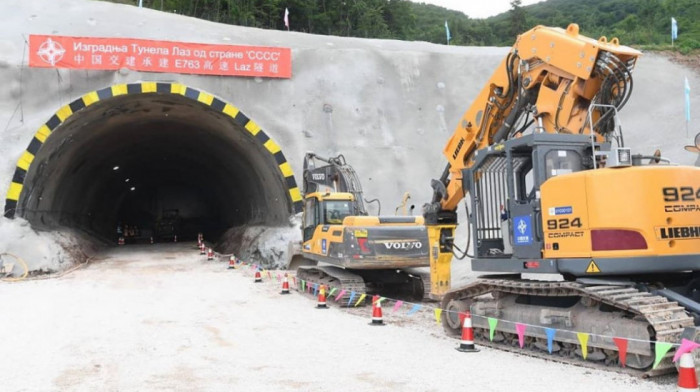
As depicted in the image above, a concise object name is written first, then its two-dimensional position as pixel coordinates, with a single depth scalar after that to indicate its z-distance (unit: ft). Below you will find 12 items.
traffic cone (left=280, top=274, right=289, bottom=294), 45.14
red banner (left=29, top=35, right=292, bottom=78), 64.03
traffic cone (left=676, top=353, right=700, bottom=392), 14.90
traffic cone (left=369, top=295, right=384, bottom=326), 32.24
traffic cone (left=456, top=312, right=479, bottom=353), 24.82
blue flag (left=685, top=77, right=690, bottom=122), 71.51
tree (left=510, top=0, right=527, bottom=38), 214.75
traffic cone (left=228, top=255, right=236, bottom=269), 64.22
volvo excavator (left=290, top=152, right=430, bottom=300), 39.68
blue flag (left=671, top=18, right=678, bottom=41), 98.44
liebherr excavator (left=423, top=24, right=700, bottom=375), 20.29
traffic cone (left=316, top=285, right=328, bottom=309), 38.58
